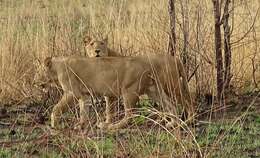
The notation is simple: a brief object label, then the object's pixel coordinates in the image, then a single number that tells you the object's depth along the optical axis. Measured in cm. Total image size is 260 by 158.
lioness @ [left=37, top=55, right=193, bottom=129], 1423
